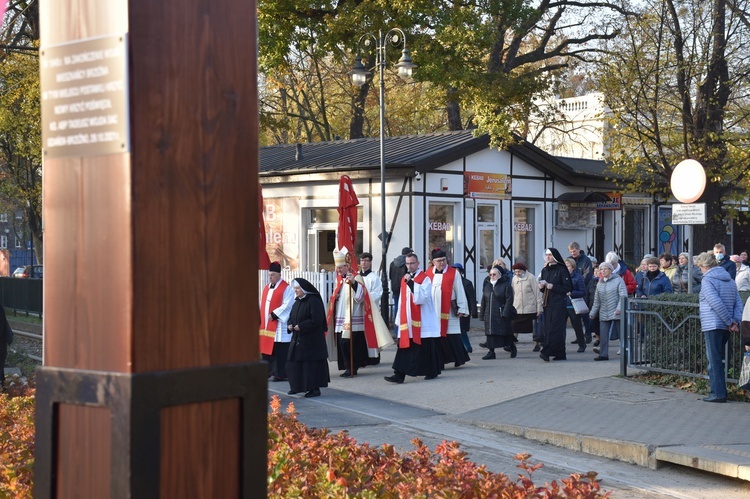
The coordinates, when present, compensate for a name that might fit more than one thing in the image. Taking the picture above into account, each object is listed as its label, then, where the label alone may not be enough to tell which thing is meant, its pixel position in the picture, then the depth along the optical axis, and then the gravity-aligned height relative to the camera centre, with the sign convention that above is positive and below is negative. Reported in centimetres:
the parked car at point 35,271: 3805 -129
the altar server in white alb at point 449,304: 1622 -110
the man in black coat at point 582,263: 1992 -58
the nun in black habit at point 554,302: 1727 -115
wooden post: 255 -5
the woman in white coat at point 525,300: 1825 -117
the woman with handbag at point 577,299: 1895 -120
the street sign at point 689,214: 1320 +25
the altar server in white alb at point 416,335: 1525 -148
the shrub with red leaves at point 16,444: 468 -119
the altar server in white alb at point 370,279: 1672 -73
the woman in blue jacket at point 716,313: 1214 -93
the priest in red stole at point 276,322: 1505 -126
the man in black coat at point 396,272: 2014 -73
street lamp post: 2022 +324
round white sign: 1319 +66
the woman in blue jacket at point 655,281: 1723 -79
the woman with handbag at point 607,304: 1733 -119
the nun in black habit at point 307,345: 1379 -146
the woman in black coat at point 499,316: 1789 -140
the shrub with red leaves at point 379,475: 462 -116
